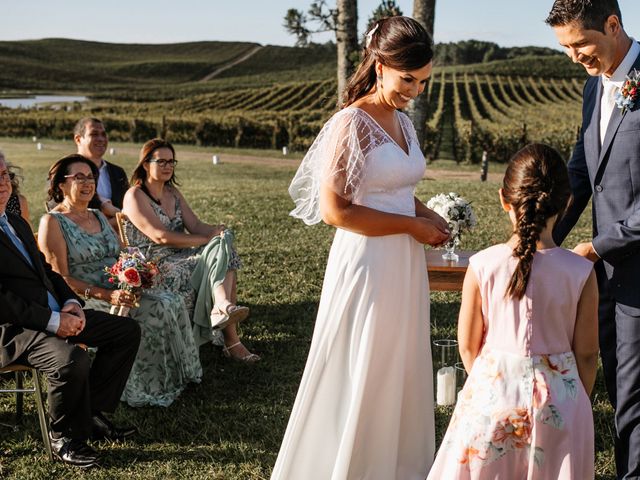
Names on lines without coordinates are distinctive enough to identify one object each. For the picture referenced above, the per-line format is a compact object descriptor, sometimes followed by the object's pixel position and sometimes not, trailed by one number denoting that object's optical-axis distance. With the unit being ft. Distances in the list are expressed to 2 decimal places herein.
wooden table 15.42
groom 10.39
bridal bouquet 15.83
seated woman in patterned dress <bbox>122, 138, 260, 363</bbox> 20.21
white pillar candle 16.61
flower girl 9.20
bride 11.39
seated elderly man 14.07
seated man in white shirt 24.58
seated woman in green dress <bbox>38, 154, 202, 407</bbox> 17.17
